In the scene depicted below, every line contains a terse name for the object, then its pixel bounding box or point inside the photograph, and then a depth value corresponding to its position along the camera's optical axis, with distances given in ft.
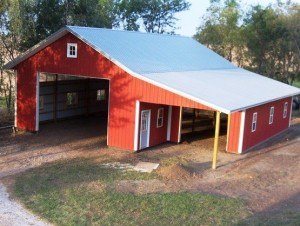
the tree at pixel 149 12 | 175.94
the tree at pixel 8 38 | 67.36
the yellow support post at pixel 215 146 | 59.88
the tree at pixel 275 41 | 143.95
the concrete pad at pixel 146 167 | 58.57
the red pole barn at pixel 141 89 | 68.18
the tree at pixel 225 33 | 161.77
